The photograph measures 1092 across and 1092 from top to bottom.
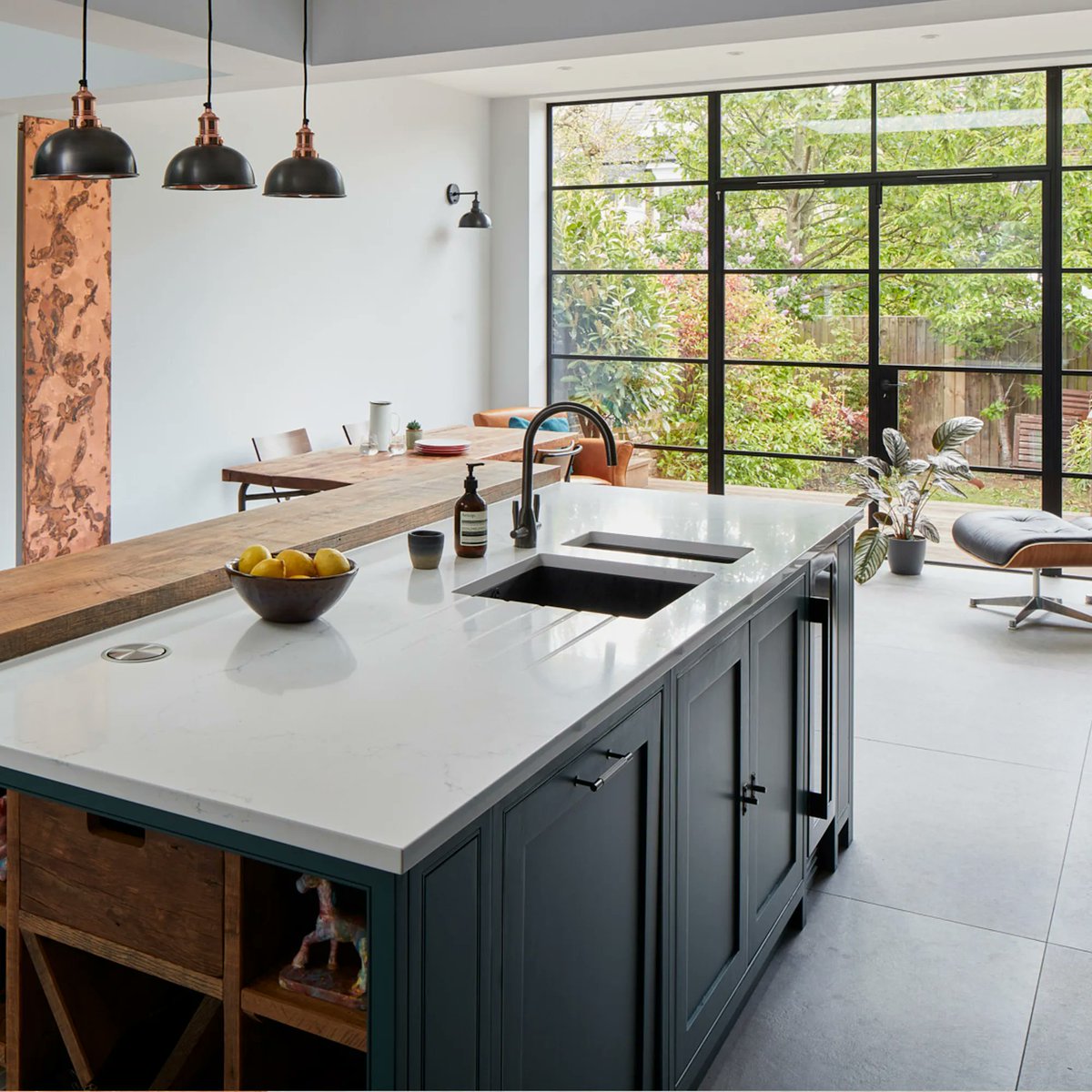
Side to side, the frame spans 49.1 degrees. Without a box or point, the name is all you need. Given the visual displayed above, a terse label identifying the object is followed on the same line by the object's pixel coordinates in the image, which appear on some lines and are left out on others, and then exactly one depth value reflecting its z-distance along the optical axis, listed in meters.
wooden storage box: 1.50
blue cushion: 7.61
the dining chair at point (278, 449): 5.93
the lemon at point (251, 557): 2.15
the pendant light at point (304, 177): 3.28
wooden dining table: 5.14
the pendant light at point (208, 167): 2.90
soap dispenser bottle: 2.67
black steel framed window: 7.04
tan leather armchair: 7.14
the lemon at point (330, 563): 2.16
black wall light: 7.66
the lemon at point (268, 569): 2.12
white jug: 5.80
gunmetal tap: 2.68
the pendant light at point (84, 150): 2.61
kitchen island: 1.38
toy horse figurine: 1.51
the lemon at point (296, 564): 2.14
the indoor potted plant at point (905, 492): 6.19
